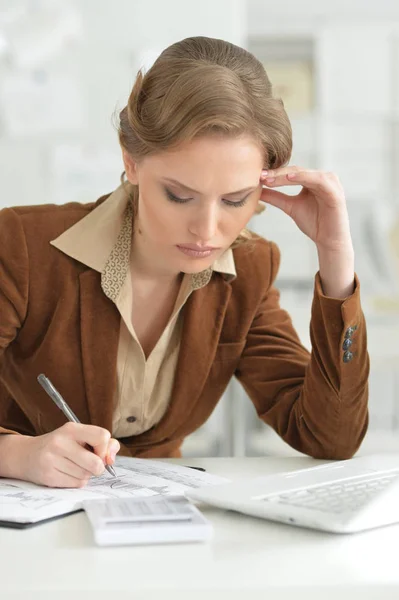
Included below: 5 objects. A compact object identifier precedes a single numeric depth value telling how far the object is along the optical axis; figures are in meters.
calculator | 1.41
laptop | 1.45
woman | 1.74
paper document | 1.52
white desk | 1.31
